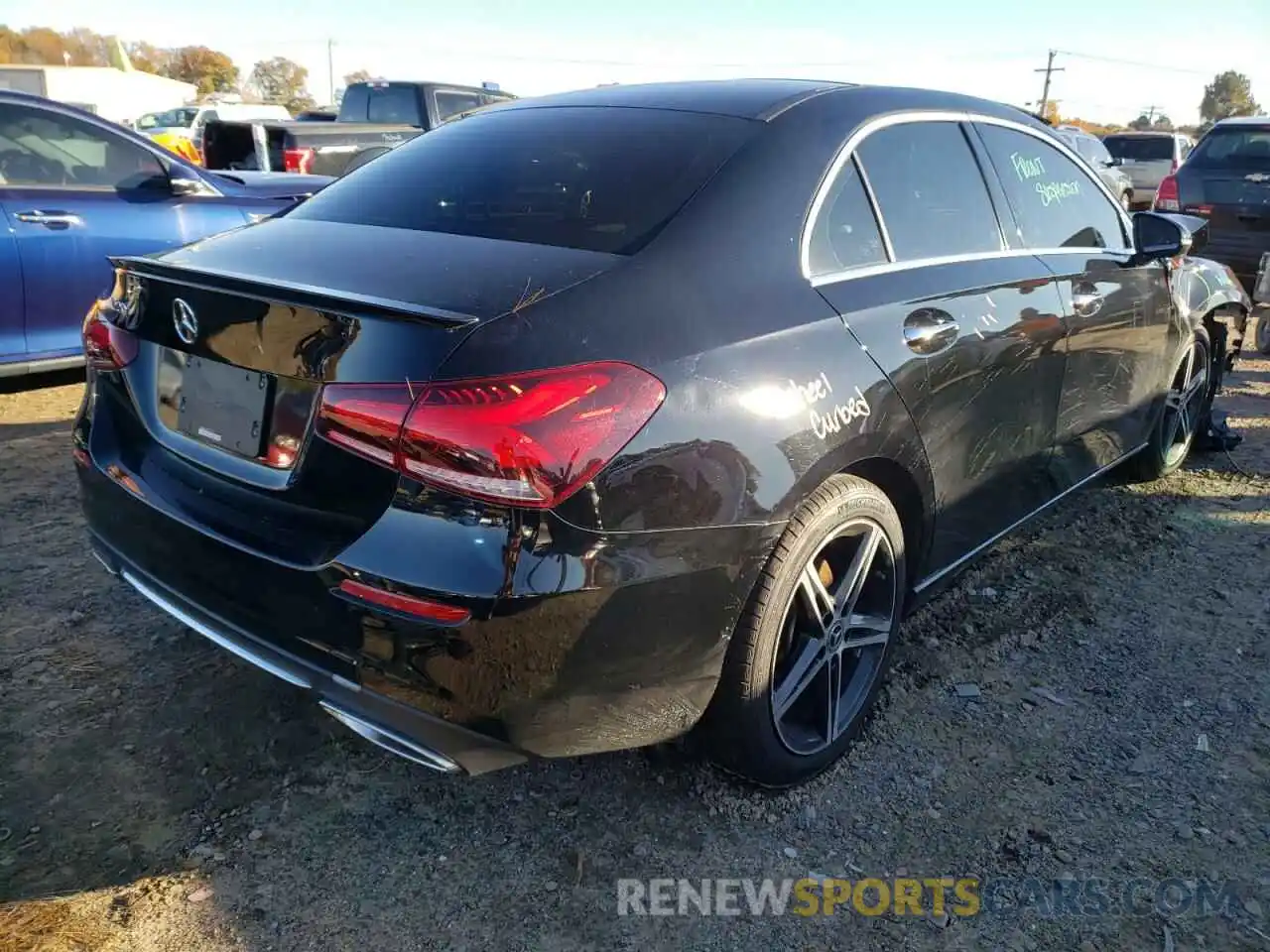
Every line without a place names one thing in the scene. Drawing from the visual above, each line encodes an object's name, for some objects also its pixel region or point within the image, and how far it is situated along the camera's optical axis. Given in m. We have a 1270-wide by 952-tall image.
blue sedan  4.87
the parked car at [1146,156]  18.33
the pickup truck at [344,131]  10.41
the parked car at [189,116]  25.92
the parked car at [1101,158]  14.41
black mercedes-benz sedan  1.73
